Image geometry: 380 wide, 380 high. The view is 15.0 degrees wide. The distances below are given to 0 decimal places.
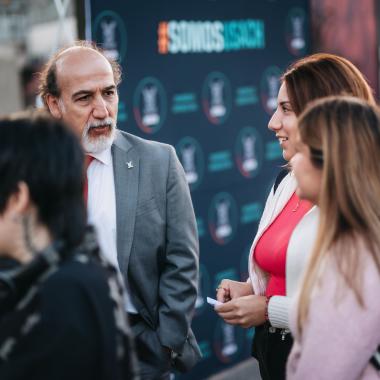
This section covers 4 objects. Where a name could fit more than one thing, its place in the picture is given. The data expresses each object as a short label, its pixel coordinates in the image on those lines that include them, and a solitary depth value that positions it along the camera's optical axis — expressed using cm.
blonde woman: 238
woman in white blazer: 275
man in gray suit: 286
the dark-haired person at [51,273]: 218
